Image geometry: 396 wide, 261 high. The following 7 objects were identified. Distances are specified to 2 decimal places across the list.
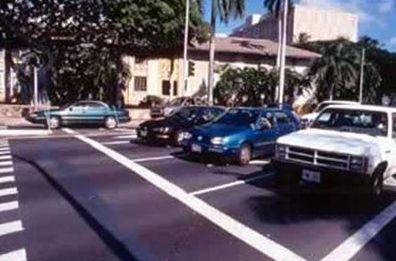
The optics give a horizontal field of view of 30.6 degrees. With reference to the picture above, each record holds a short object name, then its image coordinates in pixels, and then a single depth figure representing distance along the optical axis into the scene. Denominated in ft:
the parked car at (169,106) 129.08
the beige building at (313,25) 374.22
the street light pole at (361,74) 186.01
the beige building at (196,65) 179.83
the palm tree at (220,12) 150.20
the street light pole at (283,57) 131.54
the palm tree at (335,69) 187.42
